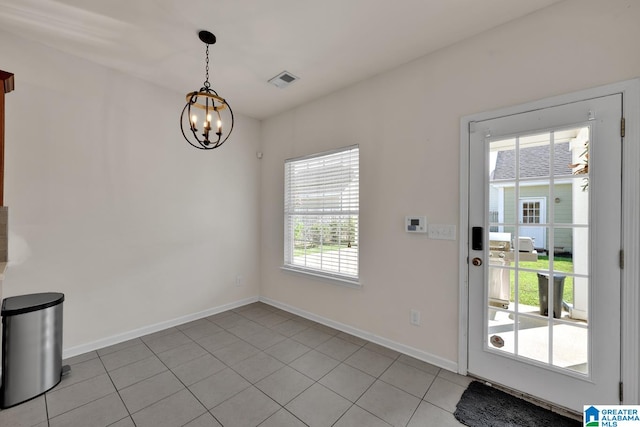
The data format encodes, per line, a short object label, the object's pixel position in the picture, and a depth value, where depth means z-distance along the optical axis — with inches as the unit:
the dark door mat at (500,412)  67.9
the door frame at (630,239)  63.9
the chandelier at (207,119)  80.9
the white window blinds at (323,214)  122.0
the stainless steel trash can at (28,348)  74.1
